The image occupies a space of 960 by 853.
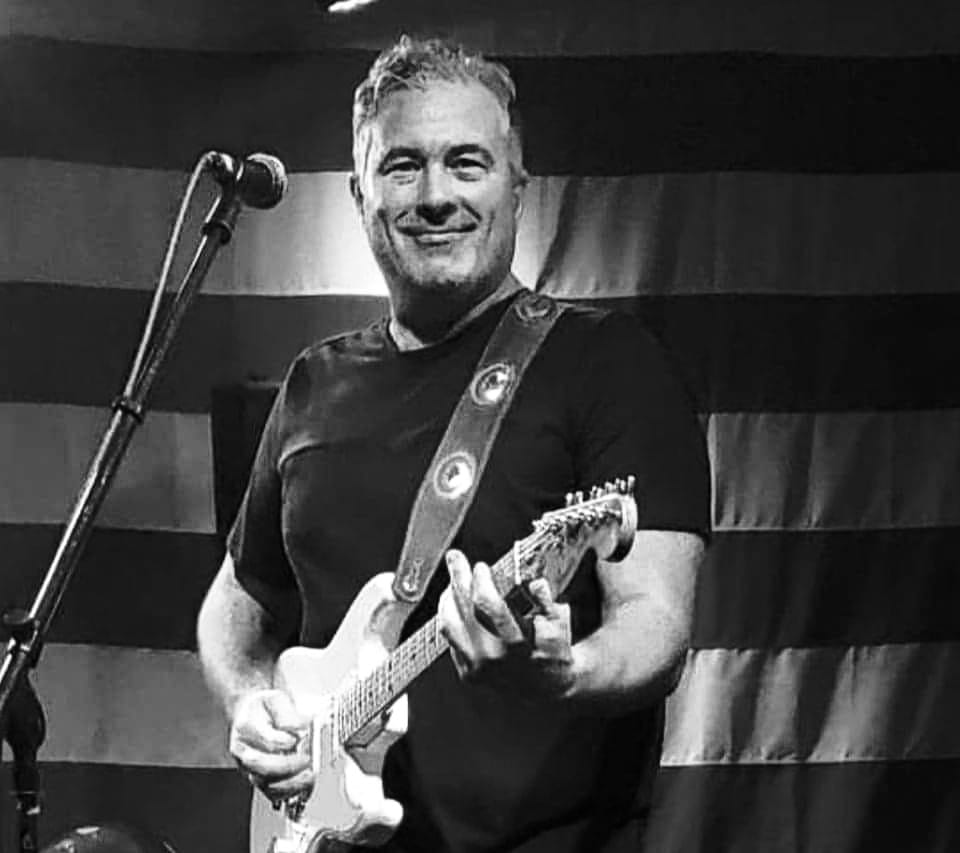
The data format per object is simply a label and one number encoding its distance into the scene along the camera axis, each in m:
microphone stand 2.31
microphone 2.45
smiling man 2.24
